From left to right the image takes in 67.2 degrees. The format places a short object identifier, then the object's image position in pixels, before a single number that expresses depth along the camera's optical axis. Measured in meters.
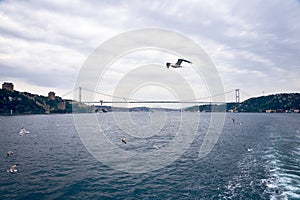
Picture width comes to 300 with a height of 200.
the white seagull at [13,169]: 19.14
